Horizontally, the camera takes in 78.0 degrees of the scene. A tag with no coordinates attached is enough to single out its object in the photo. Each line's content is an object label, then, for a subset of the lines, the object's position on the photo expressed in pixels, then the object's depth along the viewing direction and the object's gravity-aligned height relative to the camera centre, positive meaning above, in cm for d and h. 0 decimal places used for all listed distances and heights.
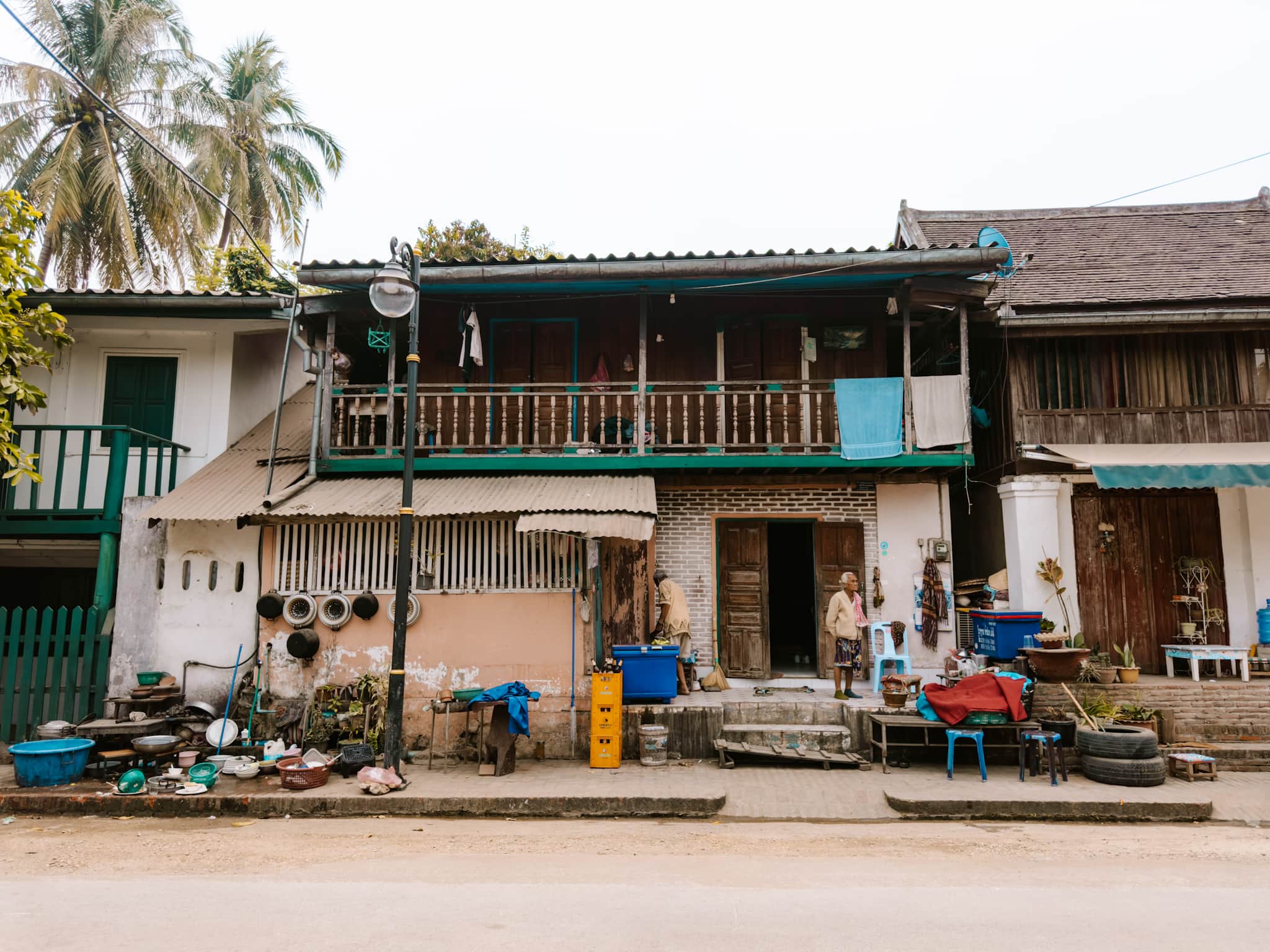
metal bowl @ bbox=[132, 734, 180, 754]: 836 -167
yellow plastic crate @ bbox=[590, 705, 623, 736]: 895 -147
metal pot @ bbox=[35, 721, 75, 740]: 893 -163
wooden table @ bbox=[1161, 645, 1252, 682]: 1019 -82
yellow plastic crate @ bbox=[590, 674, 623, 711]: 898 -114
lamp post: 775 +109
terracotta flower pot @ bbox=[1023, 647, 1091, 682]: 945 -87
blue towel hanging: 1058 +234
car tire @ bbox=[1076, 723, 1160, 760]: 809 -158
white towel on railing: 1062 +239
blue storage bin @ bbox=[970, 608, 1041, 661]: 997 -52
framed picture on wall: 1209 +386
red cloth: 842 -117
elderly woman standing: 1002 -50
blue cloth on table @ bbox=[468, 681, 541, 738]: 859 -123
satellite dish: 993 +443
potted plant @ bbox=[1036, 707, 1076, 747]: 870 -151
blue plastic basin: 809 -182
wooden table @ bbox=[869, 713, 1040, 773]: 846 -148
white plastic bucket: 896 -176
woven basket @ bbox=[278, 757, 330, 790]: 791 -191
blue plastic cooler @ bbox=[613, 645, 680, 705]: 955 -96
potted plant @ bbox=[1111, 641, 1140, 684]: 981 -99
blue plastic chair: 1073 -91
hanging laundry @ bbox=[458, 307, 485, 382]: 1120 +353
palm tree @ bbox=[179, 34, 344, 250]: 1866 +1123
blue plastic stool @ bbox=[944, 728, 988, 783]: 833 -156
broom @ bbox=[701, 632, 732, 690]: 1062 -126
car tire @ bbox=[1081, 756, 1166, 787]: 800 -185
